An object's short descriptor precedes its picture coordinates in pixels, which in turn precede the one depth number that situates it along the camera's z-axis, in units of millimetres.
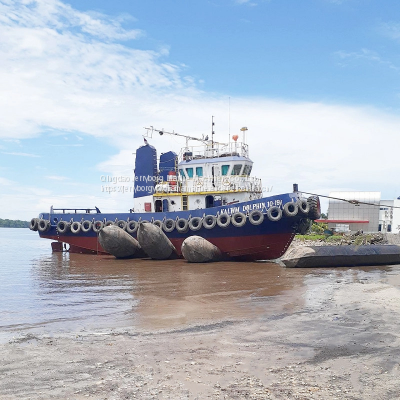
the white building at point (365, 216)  40525
